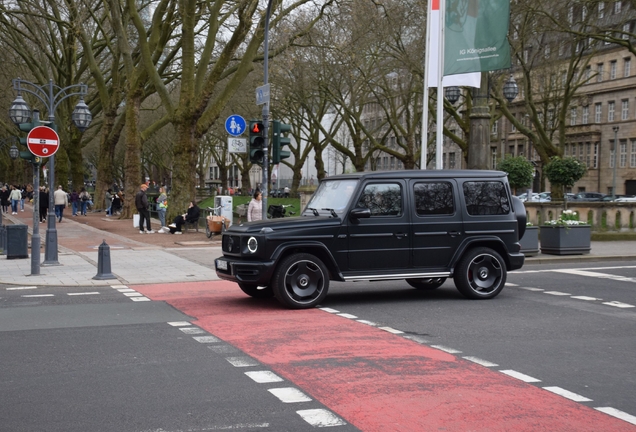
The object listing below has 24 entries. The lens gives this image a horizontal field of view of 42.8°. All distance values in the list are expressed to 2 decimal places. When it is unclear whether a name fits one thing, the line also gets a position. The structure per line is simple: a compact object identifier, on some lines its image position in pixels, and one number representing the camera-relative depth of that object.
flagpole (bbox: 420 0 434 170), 19.72
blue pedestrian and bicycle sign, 19.36
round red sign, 16.61
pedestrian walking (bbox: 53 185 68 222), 37.06
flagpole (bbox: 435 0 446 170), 19.39
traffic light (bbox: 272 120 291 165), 17.56
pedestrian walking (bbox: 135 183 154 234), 29.58
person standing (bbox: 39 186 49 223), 38.25
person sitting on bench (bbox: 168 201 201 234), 29.11
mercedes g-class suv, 11.48
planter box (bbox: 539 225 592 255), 21.22
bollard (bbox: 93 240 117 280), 15.92
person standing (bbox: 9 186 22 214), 50.81
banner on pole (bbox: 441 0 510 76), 17.88
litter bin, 20.11
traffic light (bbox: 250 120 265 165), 17.56
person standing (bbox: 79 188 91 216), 45.75
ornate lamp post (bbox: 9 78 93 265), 18.53
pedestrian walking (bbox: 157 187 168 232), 30.83
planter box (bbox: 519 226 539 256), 21.00
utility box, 27.53
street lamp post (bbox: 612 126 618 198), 63.30
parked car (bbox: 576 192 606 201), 57.81
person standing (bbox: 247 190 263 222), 23.70
